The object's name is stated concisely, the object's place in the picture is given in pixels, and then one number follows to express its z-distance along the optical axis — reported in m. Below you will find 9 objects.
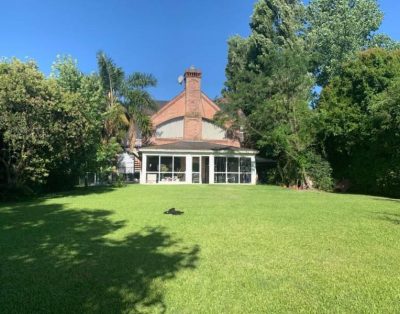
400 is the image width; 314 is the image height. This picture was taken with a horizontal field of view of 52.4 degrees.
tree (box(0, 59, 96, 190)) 15.78
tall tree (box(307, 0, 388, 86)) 38.03
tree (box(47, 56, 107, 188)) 19.66
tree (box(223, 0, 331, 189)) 25.55
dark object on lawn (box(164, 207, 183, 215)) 11.43
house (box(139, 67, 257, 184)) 31.12
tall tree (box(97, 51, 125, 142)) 28.61
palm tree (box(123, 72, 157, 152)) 29.78
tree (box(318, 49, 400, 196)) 20.20
